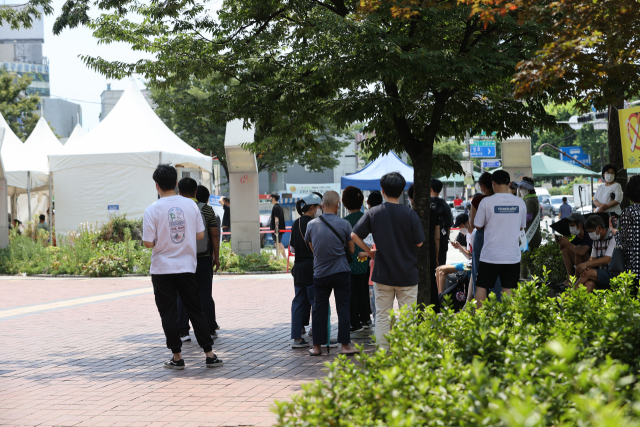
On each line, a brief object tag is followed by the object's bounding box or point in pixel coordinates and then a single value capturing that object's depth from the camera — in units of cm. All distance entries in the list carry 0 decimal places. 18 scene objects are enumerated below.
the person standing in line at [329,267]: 1318
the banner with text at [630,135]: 1816
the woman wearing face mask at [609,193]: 2052
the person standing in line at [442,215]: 1744
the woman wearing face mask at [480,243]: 1487
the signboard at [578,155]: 11081
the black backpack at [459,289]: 1677
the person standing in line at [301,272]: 1448
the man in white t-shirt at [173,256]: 1242
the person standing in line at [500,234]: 1398
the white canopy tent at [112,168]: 4150
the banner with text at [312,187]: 6359
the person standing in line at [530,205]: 1972
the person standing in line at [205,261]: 1494
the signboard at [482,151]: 6475
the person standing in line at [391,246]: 1184
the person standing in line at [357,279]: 1456
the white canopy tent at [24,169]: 4669
